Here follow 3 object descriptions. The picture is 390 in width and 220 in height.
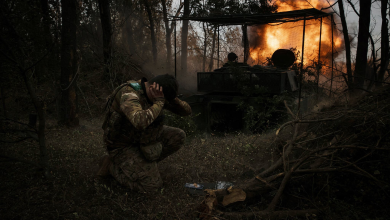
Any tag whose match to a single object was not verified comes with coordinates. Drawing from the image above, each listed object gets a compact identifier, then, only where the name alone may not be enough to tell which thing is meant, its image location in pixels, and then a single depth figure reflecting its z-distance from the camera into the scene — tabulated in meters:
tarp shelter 6.84
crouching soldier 3.22
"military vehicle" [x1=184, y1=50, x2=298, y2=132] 7.09
